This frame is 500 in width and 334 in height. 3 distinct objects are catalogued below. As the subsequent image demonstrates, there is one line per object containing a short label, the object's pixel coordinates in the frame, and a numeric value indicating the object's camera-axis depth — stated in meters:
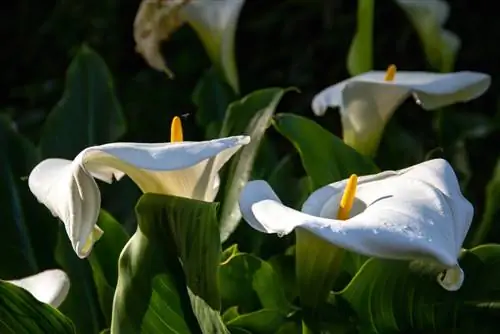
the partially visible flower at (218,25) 2.70
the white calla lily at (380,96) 2.54
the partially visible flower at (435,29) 2.71
